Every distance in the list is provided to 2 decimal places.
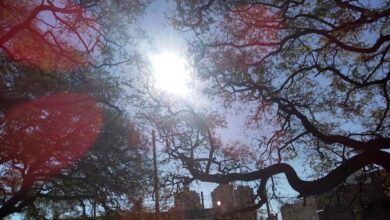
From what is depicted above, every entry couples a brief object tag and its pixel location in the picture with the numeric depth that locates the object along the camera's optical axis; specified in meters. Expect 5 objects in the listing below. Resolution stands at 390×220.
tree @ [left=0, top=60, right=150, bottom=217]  14.86
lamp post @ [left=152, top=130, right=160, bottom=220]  16.98
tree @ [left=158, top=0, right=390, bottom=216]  11.01
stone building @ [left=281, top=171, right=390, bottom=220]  17.67
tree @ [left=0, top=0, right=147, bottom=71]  12.04
